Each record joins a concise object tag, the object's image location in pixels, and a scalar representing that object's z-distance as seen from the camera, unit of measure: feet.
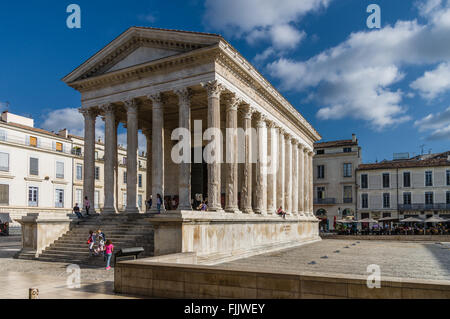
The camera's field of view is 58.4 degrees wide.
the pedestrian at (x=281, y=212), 88.24
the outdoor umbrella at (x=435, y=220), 132.62
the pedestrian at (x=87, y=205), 74.64
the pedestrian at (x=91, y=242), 55.49
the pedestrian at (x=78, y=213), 72.07
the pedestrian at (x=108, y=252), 48.72
